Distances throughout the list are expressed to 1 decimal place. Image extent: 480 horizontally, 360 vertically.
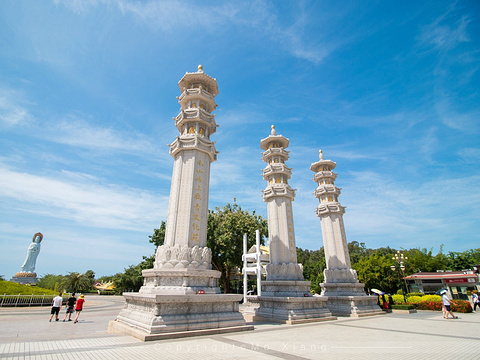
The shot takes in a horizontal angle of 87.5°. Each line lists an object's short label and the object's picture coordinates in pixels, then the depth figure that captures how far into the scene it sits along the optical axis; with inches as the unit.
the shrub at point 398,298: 1099.9
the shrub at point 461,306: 756.6
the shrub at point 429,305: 837.8
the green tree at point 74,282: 1929.3
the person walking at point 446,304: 628.1
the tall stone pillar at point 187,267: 378.9
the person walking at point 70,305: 621.6
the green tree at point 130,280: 1802.5
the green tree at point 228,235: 1111.0
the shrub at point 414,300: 989.2
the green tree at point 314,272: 1567.4
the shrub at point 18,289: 948.4
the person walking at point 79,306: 595.2
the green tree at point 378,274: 1418.6
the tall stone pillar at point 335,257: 759.8
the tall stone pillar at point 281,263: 593.9
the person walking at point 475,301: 832.3
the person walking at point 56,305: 593.1
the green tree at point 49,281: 2179.1
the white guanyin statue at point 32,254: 2081.7
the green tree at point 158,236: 1123.3
